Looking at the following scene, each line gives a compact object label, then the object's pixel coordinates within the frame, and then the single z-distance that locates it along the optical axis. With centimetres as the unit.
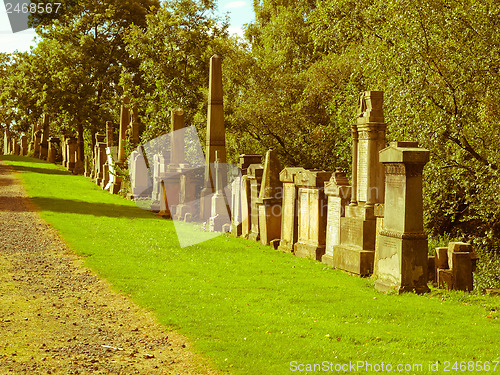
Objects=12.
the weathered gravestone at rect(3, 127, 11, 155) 6214
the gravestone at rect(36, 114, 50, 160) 4586
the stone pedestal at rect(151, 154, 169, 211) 2208
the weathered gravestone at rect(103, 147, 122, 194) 2748
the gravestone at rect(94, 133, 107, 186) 3159
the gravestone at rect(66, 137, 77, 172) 3888
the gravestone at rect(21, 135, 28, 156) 5257
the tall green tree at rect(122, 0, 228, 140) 3131
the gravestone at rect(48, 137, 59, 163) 4447
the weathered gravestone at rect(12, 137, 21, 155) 5580
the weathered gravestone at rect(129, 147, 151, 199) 2506
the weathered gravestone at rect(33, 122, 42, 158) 4859
